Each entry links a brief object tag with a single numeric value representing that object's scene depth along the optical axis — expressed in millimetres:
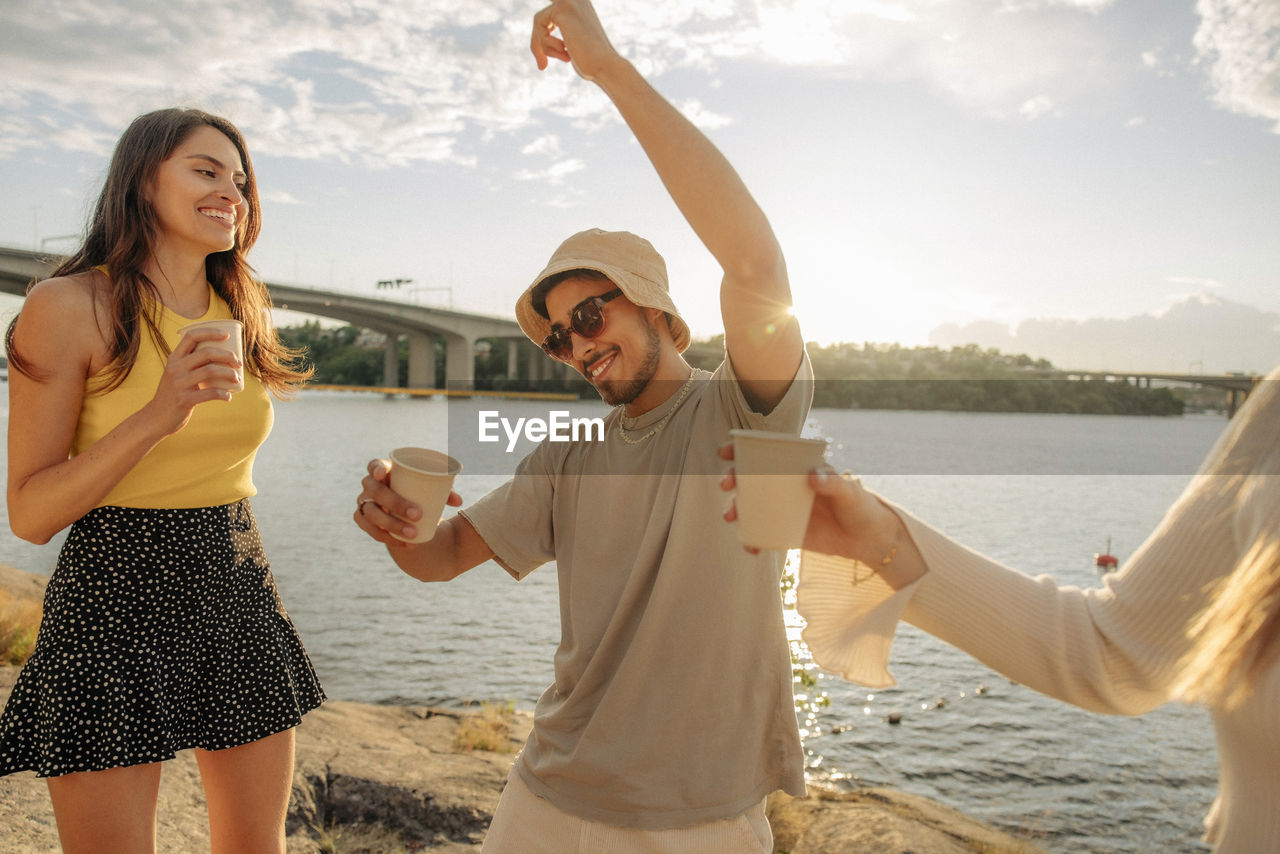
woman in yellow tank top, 2037
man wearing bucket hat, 1809
